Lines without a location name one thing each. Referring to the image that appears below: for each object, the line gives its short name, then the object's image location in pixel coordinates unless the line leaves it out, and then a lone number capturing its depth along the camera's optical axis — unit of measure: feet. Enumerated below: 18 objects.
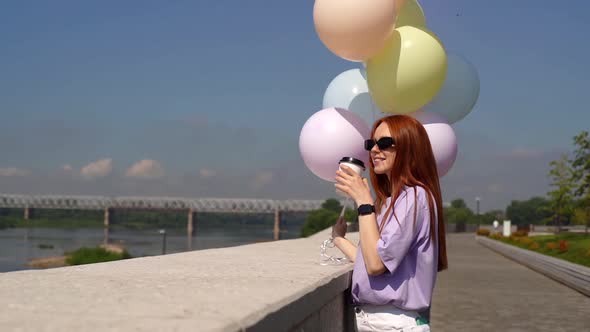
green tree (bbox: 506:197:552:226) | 447.42
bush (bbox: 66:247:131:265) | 150.72
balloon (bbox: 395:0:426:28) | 18.57
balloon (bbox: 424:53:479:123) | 18.75
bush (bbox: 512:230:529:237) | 119.04
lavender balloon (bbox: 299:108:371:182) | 15.46
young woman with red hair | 8.48
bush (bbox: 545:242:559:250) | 66.51
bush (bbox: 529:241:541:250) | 75.47
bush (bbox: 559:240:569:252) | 62.34
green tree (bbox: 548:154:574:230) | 106.20
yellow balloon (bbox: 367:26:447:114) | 16.51
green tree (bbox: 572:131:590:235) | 92.99
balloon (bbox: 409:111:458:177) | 16.69
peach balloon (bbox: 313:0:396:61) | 15.76
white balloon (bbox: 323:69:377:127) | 19.49
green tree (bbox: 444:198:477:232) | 291.42
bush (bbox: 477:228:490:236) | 139.05
